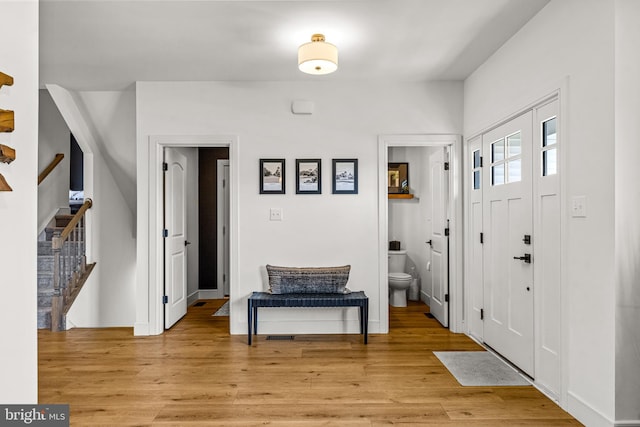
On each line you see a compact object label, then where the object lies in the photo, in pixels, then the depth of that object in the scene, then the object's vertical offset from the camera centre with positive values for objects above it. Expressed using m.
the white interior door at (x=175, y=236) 4.15 -0.27
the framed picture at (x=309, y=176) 3.98 +0.35
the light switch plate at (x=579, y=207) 2.21 +0.02
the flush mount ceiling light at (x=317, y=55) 2.80 +1.10
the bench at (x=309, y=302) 3.64 -0.82
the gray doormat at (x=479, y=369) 2.79 -1.18
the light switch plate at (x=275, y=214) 3.99 -0.02
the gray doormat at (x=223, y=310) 4.80 -1.22
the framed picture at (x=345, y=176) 3.98 +0.35
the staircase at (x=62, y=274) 4.11 -0.67
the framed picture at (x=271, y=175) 3.98 +0.36
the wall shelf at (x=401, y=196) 5.64 +0.22
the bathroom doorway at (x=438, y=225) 4.00 -0.15
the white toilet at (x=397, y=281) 5.03 -0.87
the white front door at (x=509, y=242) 2.85 -0.24
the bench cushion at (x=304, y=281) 3.82 -0.66
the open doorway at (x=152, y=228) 3.97 -0.16
